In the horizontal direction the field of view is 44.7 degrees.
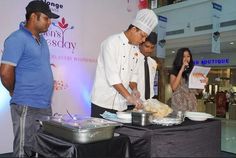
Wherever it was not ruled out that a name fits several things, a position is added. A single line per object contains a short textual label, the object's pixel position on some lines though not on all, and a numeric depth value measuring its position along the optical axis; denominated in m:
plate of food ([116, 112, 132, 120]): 1.46
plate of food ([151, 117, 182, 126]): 1.40
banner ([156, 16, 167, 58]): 6.82
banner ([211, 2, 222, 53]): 5.98
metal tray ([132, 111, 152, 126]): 1.33
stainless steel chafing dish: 1.15
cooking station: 1.16
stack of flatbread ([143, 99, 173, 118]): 1.49
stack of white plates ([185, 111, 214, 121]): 1.60
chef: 1.71
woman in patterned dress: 2.34
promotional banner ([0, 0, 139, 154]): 2.67
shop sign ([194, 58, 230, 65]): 9.06
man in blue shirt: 1.60
